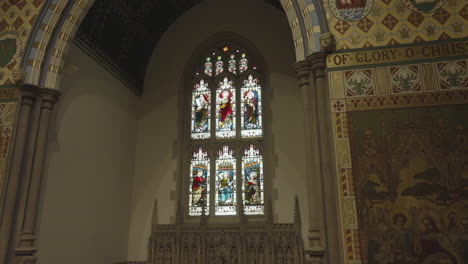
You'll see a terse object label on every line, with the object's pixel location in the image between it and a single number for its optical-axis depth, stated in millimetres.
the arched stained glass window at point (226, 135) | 8453
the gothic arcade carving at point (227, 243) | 7590
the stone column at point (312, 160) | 4383
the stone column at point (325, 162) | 4328
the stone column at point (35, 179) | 5250
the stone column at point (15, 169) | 5246
